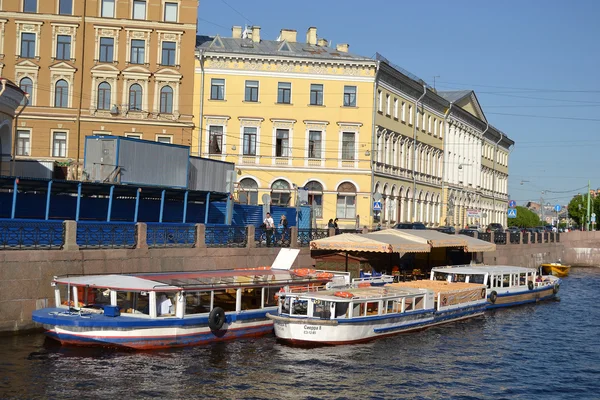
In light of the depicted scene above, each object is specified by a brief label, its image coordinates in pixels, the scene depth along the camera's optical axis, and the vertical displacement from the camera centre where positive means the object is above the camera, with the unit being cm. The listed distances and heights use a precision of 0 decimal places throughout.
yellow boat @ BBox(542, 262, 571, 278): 5400 -113
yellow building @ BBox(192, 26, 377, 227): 4834 +742
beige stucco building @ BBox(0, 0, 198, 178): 4647 +992
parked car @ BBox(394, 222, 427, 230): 4641 +129
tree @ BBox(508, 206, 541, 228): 14138 +609
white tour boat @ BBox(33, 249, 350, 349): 2017 -193
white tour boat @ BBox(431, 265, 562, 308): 3375 -134
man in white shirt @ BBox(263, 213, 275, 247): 3209 +65
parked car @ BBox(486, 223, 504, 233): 6425 +200
